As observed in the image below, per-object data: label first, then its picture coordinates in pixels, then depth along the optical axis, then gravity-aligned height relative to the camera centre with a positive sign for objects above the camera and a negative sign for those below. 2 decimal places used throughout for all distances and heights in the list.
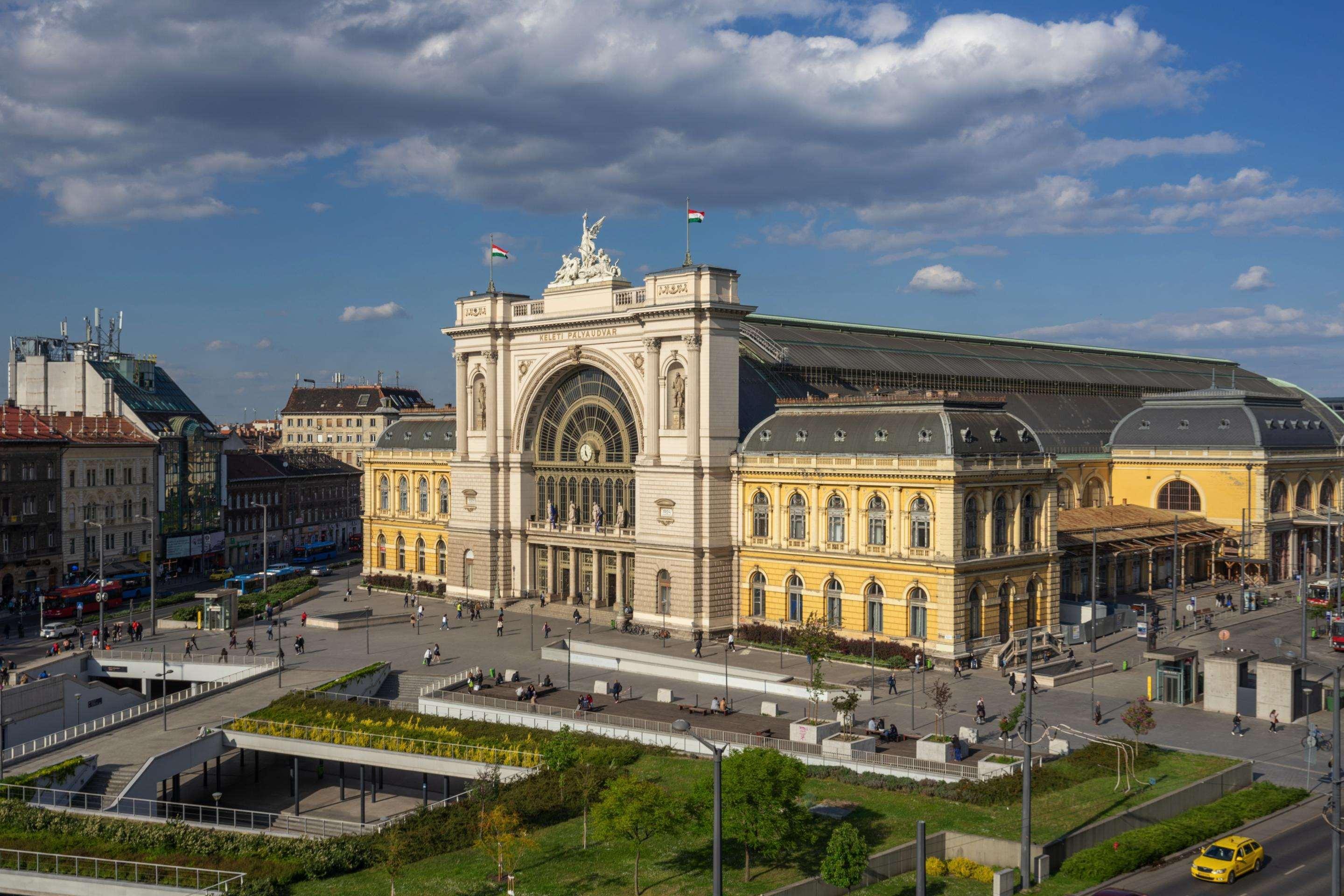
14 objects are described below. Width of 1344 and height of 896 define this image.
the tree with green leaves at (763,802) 40.62 -11.67
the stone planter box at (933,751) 52.41 -12.91
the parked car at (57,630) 88.19 -13.17
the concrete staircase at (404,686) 72.62 -14.25
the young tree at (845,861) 37.66 -12.57
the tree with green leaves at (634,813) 40.84 -12.13
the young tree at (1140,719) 51.78 -11.44
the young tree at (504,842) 41.53 -13.58
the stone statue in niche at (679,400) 86.44 +2.85
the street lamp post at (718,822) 33.75 -10.40
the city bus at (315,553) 146.12 -13.17
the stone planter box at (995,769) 50.09 -13.06
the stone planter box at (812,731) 55.59 -12.86
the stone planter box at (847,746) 53.81 -13.02
